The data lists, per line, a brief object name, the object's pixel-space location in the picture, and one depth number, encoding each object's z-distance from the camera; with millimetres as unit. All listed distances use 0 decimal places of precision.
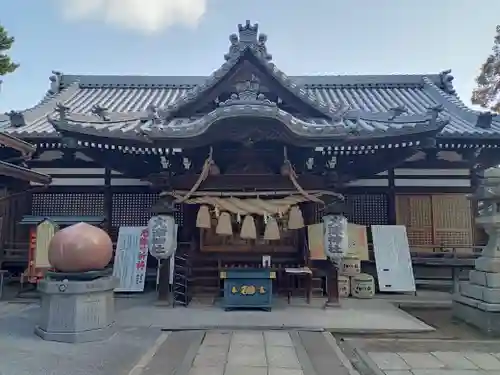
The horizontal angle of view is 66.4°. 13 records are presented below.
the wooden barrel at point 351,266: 9156
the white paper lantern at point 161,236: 7582
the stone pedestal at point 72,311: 5328
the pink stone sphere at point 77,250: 5484
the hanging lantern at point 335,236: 7465
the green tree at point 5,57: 10102
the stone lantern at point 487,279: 6162
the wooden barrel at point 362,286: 8812
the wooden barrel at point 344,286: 8945
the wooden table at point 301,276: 7760
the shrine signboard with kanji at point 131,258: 9062
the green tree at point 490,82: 18297
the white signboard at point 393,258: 9109
